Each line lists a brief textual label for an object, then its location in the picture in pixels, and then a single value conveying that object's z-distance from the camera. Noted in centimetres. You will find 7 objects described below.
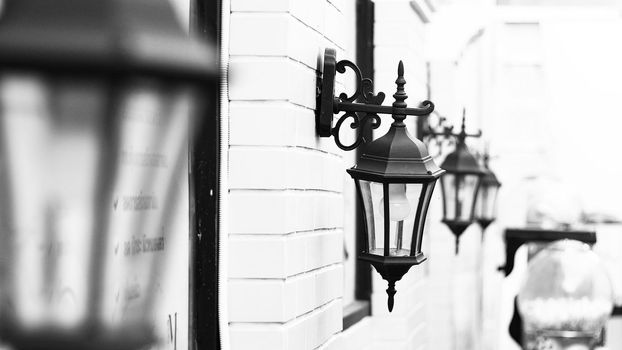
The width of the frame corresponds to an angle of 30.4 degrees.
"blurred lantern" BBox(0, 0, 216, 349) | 68
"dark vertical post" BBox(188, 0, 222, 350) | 255
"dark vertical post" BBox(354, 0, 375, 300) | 524
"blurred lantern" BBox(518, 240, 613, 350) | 490
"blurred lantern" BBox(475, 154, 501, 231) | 686
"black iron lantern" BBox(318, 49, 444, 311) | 314
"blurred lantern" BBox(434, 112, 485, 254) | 648
